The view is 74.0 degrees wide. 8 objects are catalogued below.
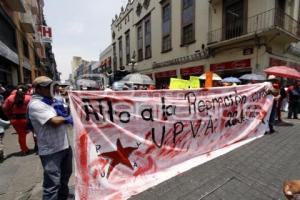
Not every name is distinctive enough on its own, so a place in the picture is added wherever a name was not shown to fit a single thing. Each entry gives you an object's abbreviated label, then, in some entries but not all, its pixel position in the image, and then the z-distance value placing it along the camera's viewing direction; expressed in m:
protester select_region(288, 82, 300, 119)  8.54
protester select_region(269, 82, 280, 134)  6.14
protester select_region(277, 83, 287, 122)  7.79
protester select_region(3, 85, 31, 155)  4.79
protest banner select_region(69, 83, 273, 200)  2.69
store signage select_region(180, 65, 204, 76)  15.74
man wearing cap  2.26
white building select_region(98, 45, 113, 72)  42.41
